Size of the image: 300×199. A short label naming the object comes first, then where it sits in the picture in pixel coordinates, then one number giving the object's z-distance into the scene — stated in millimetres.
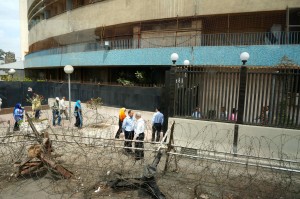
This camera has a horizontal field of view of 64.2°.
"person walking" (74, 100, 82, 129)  11675
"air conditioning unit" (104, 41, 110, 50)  17766
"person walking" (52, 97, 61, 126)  12509
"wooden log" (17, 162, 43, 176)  5762
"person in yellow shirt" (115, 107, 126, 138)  9727
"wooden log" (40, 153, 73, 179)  5523
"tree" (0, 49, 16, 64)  116719
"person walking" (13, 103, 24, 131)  10797
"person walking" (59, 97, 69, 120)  13445
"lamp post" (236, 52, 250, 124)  7215
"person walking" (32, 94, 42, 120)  12743
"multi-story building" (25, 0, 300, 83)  13109
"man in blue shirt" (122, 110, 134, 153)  8242
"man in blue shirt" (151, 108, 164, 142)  9250
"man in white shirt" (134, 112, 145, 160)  7891
